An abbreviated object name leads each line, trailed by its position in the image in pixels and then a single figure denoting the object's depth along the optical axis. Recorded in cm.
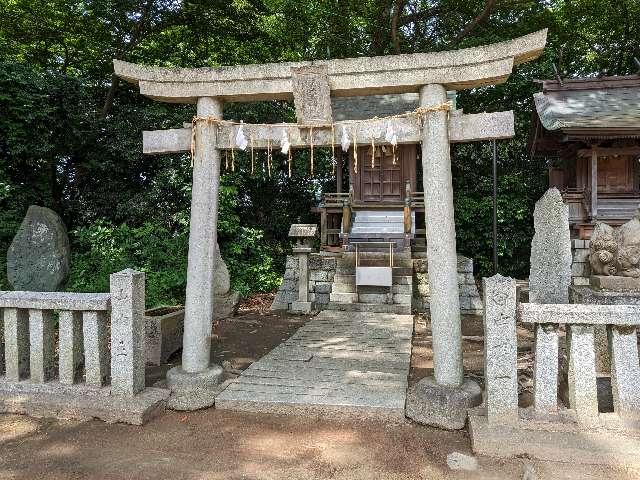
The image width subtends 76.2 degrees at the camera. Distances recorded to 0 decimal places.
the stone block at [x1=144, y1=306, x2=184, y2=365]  552
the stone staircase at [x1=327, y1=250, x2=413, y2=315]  936
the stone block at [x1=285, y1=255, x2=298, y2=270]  1043
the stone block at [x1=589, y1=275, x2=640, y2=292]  591
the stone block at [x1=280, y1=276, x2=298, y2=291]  1030
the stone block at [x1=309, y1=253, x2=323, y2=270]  1023
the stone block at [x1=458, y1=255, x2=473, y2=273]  1038
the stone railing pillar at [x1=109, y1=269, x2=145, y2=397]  397
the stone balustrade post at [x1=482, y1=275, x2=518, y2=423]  340
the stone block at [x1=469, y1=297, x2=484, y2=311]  987
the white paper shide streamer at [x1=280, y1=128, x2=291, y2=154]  438
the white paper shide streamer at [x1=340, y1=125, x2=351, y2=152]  422
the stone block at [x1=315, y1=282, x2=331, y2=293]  1010
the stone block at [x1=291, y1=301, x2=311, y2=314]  970
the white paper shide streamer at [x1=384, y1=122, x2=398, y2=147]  415
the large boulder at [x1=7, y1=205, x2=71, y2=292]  930
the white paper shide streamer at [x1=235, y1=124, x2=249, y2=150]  445
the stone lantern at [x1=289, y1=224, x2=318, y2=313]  981
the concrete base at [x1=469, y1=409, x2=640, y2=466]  304
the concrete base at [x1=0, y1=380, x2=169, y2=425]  388
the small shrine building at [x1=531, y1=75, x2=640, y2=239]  1063
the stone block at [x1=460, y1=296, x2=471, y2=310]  997
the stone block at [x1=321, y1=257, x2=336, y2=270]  1020
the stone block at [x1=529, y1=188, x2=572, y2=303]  771
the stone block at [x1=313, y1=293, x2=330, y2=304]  1004
